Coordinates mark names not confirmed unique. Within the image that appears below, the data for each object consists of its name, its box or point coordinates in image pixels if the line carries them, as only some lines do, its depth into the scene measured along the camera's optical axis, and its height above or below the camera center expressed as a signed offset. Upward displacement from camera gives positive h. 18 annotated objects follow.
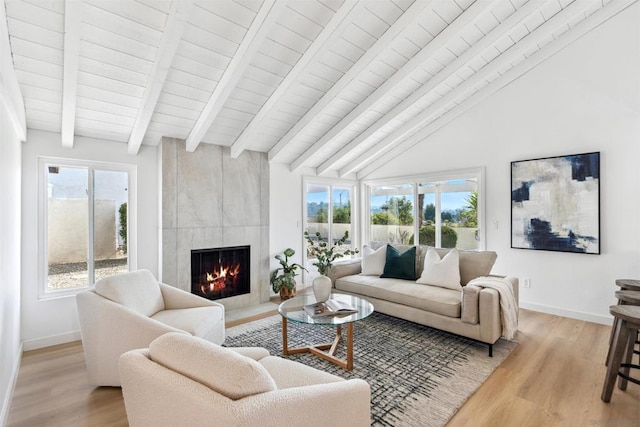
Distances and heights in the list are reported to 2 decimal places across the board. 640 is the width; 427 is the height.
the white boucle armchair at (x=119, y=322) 2.18 -0.84
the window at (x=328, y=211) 5.42 +0.00
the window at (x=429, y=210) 4.63 +0.00
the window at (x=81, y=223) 3.21 -0.12
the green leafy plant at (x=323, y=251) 4.63 -0.71
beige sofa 2.75 -0.92
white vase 2.96 -0.75
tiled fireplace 3.73 -0.03
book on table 2.65 -0.88
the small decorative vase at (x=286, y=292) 4.59 -1.22
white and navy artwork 3.54 +0.07
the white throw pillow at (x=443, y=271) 3.36 -0.69
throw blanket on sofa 2.77 -0.87
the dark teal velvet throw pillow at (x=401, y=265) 3.79 -0.69
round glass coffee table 2.51 -0.90
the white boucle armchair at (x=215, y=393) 0.98 -0.63
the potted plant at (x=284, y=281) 4.56 -1.04
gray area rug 2.05 -1.32
